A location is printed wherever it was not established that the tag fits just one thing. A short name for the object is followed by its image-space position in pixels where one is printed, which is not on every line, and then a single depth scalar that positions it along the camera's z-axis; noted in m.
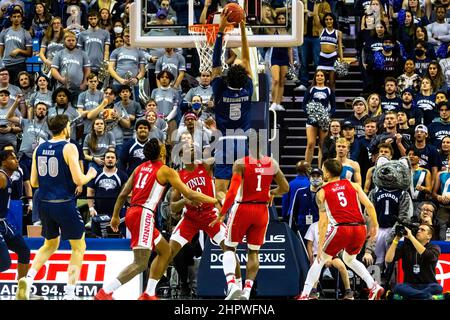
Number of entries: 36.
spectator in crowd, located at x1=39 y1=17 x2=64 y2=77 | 23.61
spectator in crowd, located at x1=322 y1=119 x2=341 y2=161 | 20.80
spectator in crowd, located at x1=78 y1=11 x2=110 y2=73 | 23.67
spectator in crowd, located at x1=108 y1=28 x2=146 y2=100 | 23.02
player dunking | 17.08
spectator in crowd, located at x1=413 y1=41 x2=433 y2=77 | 23.62
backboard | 18.44
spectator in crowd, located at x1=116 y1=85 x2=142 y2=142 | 22.06
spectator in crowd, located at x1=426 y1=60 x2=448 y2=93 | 22.45
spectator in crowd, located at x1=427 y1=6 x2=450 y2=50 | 24.34
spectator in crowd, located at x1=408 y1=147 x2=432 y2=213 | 20.12
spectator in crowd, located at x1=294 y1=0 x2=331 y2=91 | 23.70
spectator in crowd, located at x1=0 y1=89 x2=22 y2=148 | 21.89
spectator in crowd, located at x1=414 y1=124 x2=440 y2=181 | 20.56
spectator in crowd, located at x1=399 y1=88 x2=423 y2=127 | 21.70
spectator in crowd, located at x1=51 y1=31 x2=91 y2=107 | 23.00
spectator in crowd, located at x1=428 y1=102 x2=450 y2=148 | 21.39
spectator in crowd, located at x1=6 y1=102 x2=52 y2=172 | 21.55
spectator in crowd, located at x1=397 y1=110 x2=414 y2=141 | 21.06
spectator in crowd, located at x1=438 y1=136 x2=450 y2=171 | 20.81
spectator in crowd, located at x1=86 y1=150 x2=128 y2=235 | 19.88
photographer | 17.69
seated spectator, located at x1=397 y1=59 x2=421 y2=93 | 22.78
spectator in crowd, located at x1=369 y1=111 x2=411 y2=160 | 20.45
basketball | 17.14
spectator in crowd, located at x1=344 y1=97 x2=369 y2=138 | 21.38
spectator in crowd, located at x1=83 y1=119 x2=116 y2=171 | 20.92
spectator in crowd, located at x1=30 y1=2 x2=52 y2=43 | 24.73
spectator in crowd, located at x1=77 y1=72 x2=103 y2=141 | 22.09
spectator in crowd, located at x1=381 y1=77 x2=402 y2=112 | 21.95
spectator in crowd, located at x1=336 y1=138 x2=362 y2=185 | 19.58
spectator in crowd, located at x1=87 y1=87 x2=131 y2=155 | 21.45
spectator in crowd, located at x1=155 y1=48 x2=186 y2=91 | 23.08
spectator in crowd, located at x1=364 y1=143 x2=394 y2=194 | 19.75
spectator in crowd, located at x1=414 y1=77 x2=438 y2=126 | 22.08
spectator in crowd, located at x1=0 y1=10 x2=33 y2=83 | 24.17
